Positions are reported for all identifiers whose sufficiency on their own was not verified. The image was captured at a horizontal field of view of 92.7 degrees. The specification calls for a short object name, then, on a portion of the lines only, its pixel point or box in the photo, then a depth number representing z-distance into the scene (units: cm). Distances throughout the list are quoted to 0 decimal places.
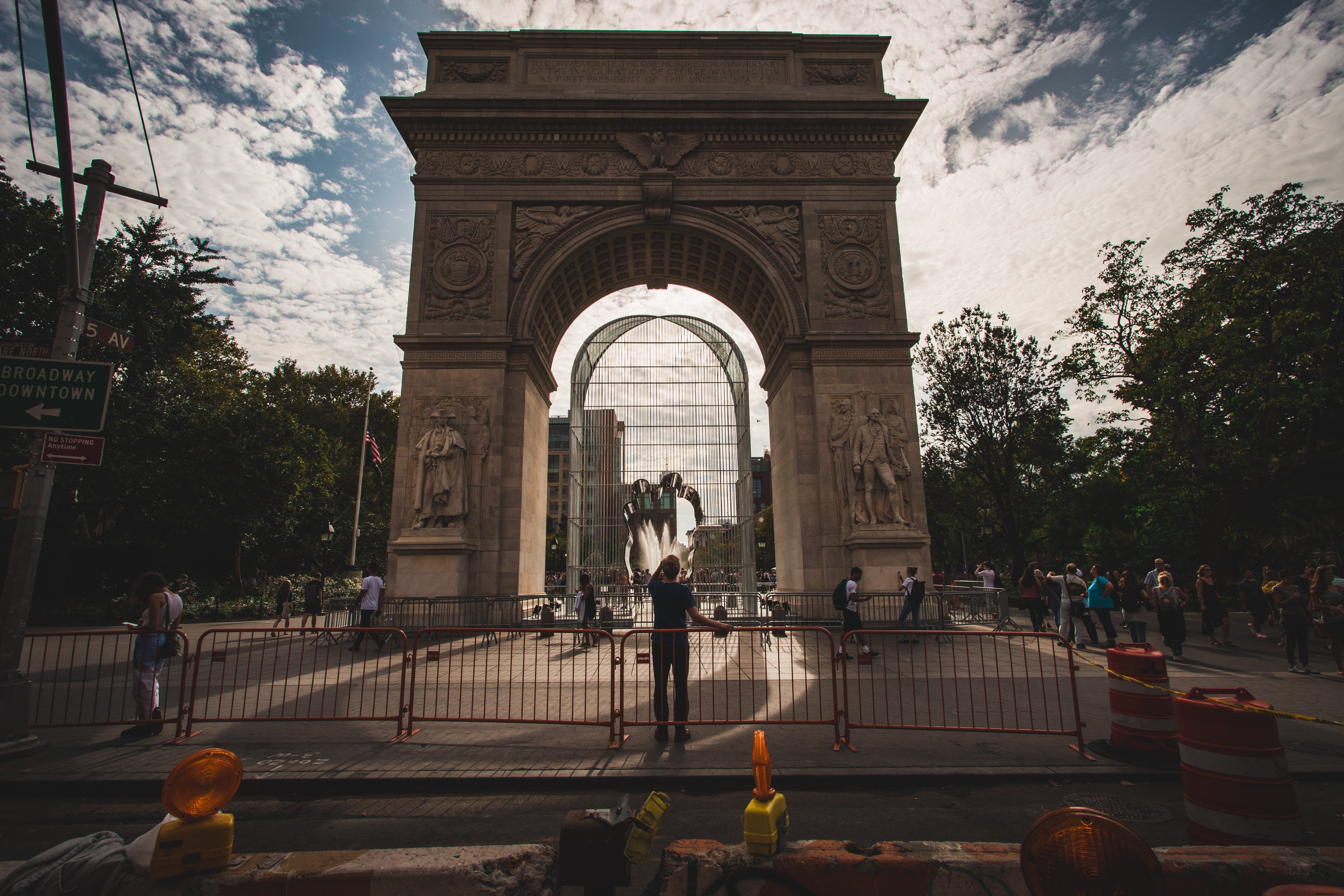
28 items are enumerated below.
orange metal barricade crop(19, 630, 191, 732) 717
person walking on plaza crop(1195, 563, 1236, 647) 1339
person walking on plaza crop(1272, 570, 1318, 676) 1068
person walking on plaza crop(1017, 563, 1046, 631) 1546
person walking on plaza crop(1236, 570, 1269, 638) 1514
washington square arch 1708
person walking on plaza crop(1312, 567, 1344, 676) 1060
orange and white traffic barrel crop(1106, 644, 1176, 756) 595
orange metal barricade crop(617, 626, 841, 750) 719
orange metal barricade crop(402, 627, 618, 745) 737
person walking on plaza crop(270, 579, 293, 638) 1953
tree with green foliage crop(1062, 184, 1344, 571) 1844
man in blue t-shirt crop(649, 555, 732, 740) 677
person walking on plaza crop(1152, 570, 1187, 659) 1200
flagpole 2952
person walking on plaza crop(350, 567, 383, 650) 1441
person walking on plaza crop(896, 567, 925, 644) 1349
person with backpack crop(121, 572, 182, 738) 709
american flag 2942
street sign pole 631
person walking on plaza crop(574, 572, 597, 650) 1538
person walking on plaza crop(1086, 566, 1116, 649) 1353
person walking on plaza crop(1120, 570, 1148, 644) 1245
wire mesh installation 2055
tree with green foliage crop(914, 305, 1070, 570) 2775
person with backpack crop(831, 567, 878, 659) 1225
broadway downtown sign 648
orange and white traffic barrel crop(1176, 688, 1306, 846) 397
